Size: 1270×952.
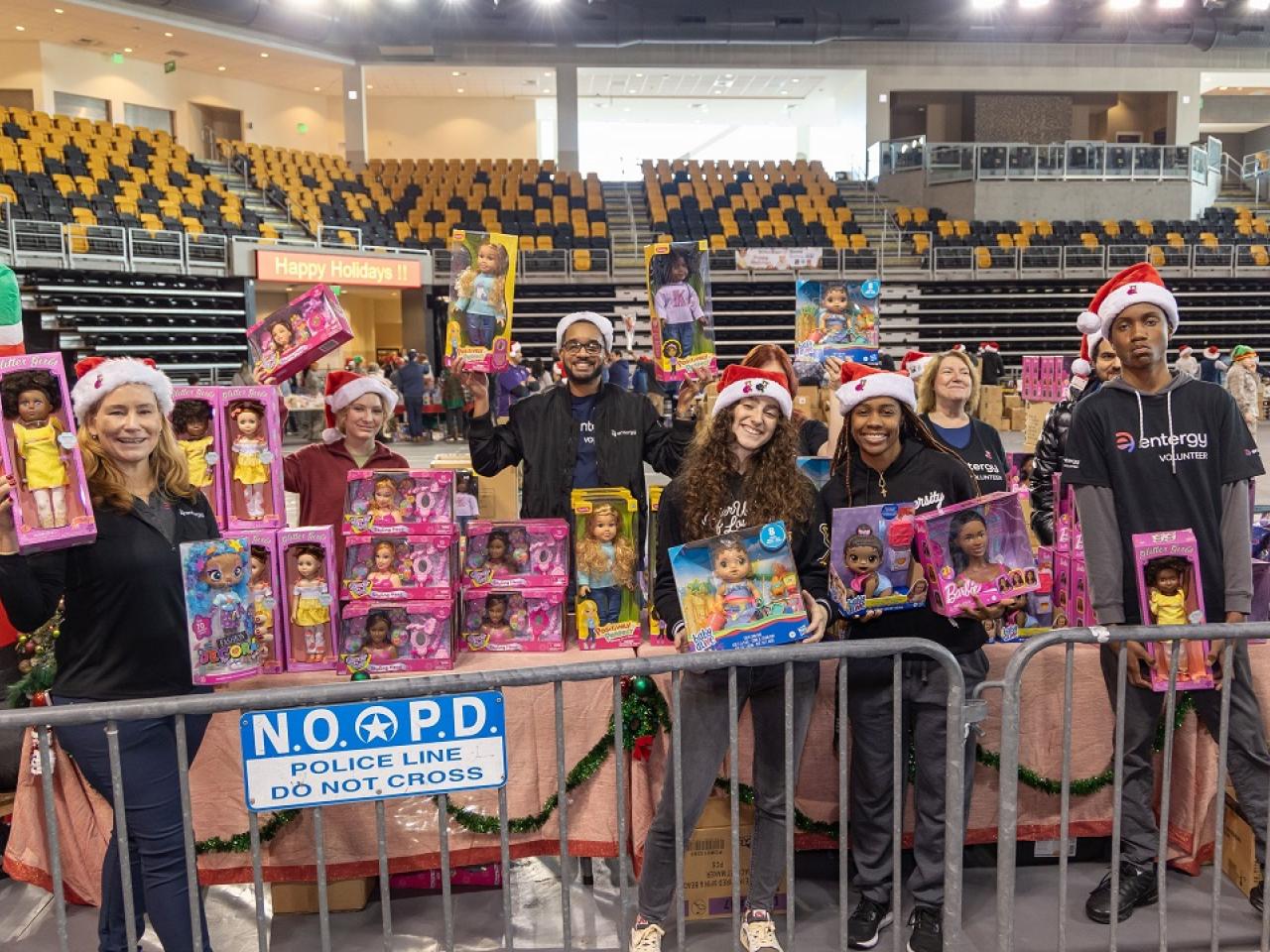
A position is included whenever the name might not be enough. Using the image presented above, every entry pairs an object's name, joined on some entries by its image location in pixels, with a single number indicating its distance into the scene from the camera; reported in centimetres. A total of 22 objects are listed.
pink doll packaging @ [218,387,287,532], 296
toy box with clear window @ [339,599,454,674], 281
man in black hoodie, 255
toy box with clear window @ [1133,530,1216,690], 242
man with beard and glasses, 332
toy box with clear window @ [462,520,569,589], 298
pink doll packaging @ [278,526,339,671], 279
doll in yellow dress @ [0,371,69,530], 200
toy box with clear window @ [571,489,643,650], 294
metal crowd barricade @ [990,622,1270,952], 209
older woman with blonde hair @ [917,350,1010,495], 356
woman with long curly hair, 246
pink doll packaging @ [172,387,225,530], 293
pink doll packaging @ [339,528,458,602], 281
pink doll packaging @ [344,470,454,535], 287
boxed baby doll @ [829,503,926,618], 240
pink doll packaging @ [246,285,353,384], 329
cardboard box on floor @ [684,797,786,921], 279
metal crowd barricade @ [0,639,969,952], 187
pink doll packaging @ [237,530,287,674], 277
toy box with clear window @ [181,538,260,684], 231
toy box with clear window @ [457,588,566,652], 296
